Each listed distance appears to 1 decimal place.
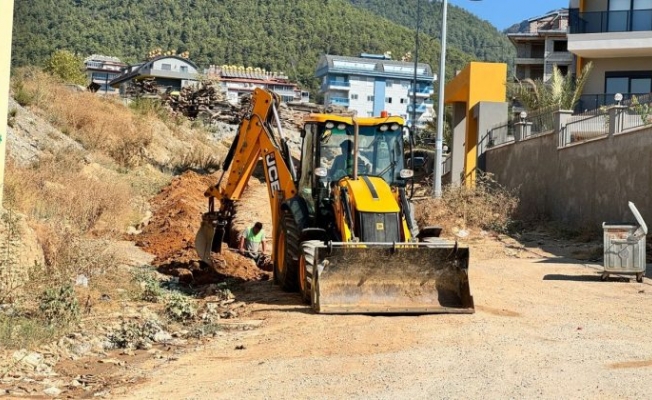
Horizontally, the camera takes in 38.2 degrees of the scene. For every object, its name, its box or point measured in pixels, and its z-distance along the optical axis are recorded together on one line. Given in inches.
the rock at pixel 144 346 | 437.7
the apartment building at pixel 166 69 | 3547.0
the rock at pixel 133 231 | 915.2
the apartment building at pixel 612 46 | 1457.9
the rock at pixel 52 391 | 334.6
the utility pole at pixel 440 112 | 1194.7
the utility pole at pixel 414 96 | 2009.4
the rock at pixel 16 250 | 482.6
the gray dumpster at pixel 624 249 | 656.4
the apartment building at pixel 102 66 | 4298.7
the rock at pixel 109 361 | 402.3
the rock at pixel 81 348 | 411.8
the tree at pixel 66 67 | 2193.7
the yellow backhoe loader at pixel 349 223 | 502.0
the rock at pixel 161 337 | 454.3
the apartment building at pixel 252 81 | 4376.2
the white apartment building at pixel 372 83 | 5285.4
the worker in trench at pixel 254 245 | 773.9
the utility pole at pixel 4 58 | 588.3
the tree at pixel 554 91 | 1418.6
